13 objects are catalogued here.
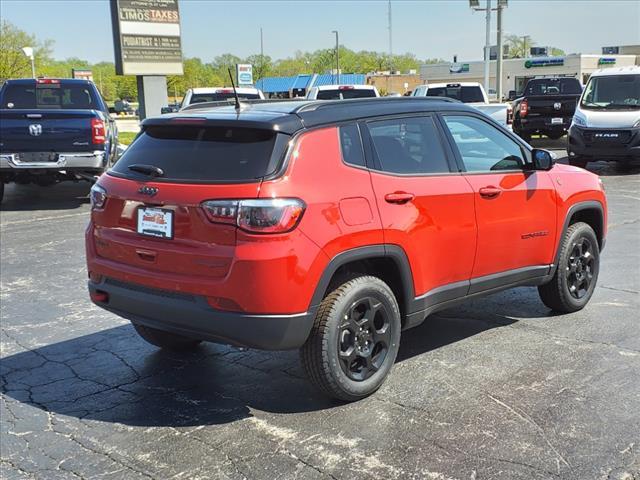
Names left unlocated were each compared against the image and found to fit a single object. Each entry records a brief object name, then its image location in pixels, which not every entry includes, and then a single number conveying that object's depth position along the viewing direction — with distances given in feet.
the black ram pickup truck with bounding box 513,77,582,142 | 63.72
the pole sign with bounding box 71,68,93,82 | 174.49
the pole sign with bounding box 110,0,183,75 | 71.05
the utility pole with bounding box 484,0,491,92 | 111.34
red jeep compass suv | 11.90
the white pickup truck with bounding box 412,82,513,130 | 59.06
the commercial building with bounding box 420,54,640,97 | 239.09
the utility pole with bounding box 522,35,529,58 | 363.23
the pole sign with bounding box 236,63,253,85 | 149.40
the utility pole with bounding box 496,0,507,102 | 105.91
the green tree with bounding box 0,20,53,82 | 154.30
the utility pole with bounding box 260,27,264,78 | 296.51
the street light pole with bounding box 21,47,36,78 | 120.88
